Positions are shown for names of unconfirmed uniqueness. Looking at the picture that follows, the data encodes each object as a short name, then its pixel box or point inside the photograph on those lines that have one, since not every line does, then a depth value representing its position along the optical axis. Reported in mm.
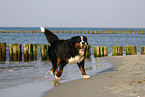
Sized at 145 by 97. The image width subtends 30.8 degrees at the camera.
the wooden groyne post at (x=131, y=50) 16438
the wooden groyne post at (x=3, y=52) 15945
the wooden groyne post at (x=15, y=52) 15403
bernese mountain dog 6594
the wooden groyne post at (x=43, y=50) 15297
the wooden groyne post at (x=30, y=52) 15375
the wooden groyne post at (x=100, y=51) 16453
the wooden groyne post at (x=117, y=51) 16453
